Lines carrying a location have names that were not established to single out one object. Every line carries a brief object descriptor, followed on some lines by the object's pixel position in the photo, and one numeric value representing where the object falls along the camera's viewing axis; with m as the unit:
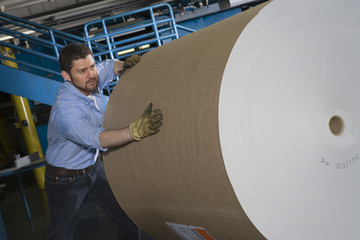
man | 1.79
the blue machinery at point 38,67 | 3.75
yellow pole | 6.45
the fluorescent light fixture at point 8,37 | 6.80
